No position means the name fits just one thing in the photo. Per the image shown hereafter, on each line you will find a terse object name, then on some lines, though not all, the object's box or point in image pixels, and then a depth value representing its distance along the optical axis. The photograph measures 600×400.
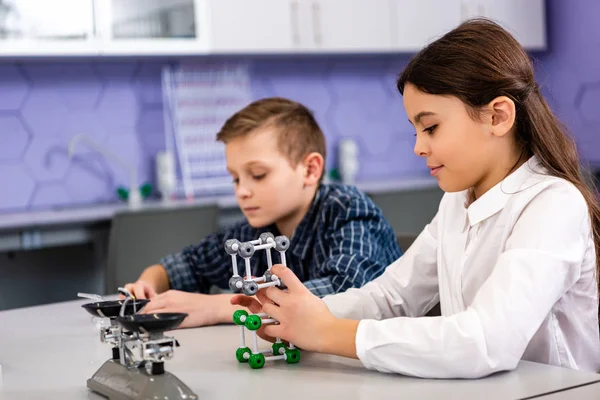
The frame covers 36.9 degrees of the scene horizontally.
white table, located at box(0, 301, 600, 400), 0.99
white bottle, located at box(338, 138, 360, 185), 4.27
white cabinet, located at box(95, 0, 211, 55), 3.49
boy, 1.79
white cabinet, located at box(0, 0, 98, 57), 3.29
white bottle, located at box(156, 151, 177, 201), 3.81
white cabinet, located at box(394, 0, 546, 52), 4.23
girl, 1.06
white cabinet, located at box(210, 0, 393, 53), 3.77
